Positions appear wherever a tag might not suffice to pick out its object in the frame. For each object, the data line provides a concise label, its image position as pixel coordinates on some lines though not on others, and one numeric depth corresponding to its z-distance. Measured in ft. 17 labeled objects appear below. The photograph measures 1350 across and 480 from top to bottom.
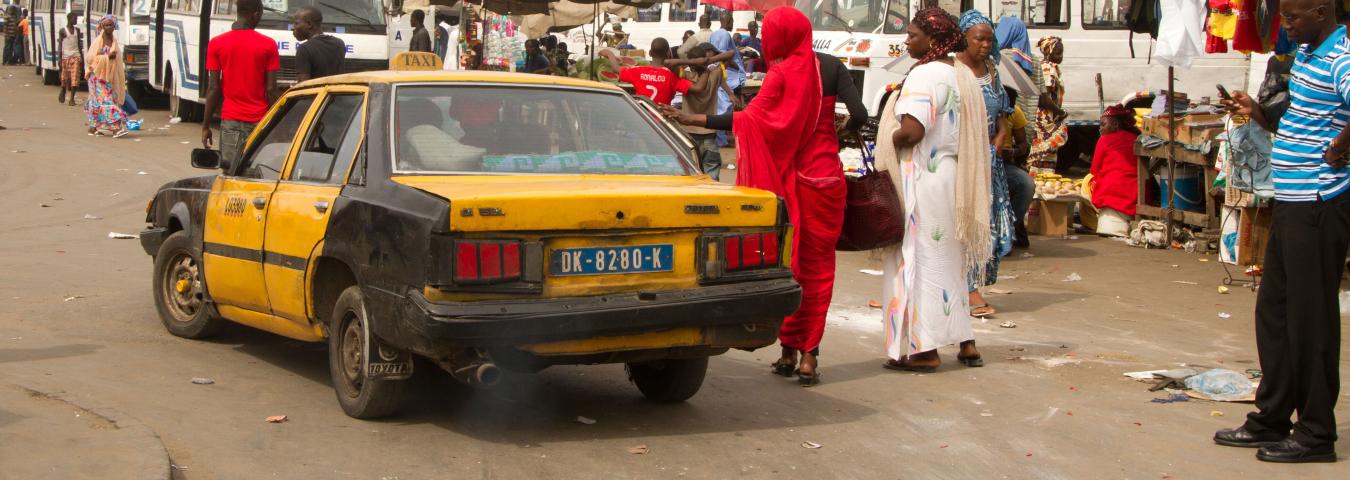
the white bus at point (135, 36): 76.89
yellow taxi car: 16.02
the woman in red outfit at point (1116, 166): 40.73
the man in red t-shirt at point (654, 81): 44.39
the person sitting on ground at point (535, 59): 82.84
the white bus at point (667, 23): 99.30
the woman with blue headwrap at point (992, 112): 27.07
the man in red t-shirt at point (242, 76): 34.04
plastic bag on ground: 20.85
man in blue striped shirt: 16.43
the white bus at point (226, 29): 61.98
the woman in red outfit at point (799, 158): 21.04
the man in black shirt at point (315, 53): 37.22
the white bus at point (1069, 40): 56.54
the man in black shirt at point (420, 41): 68.02
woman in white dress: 22.50
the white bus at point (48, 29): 100.83
